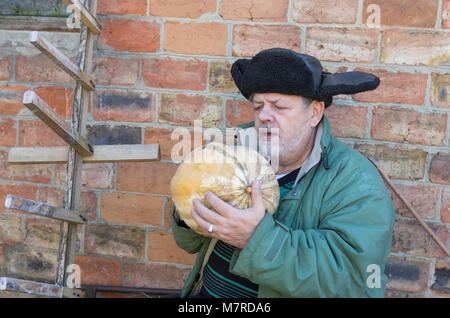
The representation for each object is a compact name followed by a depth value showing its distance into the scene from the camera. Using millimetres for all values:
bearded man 1404
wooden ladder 1632
